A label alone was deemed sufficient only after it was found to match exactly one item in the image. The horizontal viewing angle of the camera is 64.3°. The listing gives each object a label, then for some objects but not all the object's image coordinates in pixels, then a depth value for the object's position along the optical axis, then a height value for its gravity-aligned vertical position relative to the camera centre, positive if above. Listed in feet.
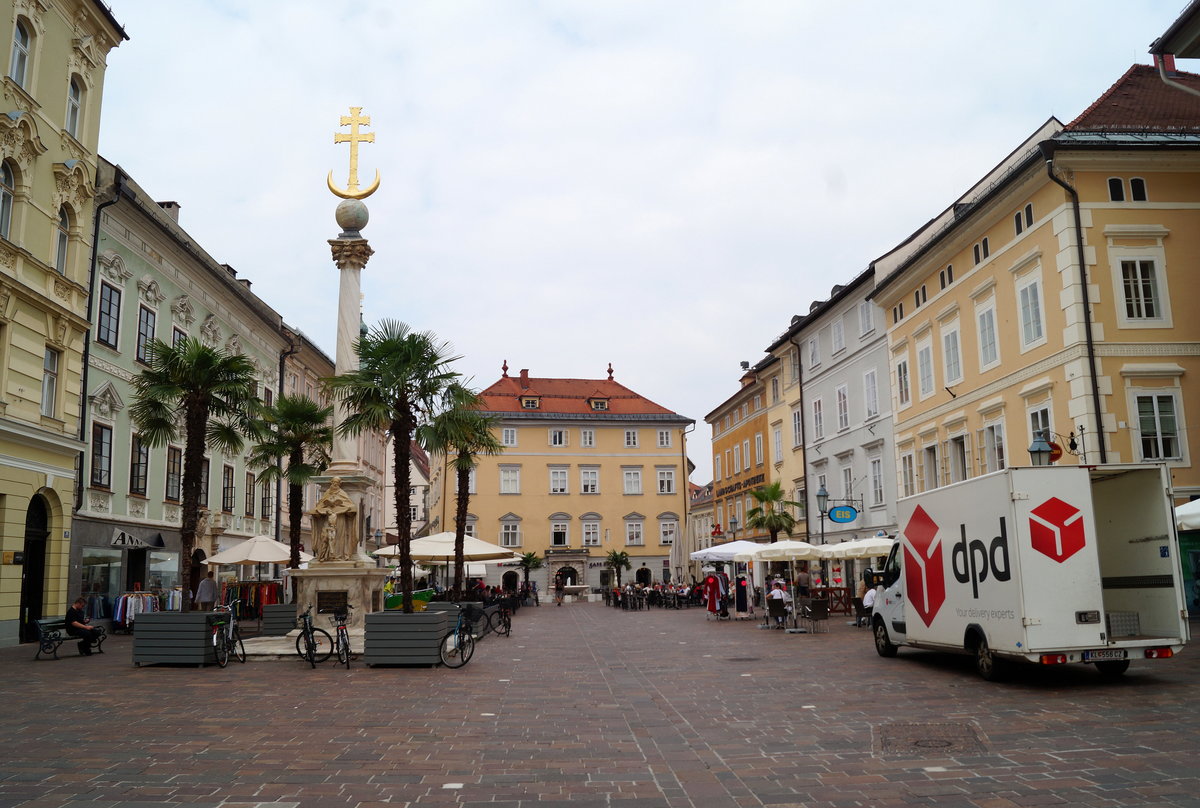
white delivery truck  38.45 -0.55
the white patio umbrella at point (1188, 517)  51.29 +1.90
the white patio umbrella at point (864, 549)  90.74 +1.02
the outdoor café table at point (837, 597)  103.71 -4.21
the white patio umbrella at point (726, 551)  100.24 +1.19
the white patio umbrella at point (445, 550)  95.32 +1.86
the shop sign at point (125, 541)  87.61 +3.22
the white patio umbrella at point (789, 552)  93.45 +0.87
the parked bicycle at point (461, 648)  52.80 -4.42
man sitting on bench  60.95 -3.36
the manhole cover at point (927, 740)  26.66 -5.31
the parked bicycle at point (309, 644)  51.96 -3.91
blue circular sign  105.09 +4.96
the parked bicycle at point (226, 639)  52.70 -3.67
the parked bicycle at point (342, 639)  51.70 -3.64
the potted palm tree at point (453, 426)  61.46 +9.36
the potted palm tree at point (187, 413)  52.11 +10.20
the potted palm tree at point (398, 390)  58.29 +11.09
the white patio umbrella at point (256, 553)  88.69 +1.80
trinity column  65.57 +4.97
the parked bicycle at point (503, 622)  83.82 -4.77
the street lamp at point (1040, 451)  53.21 +5.82
